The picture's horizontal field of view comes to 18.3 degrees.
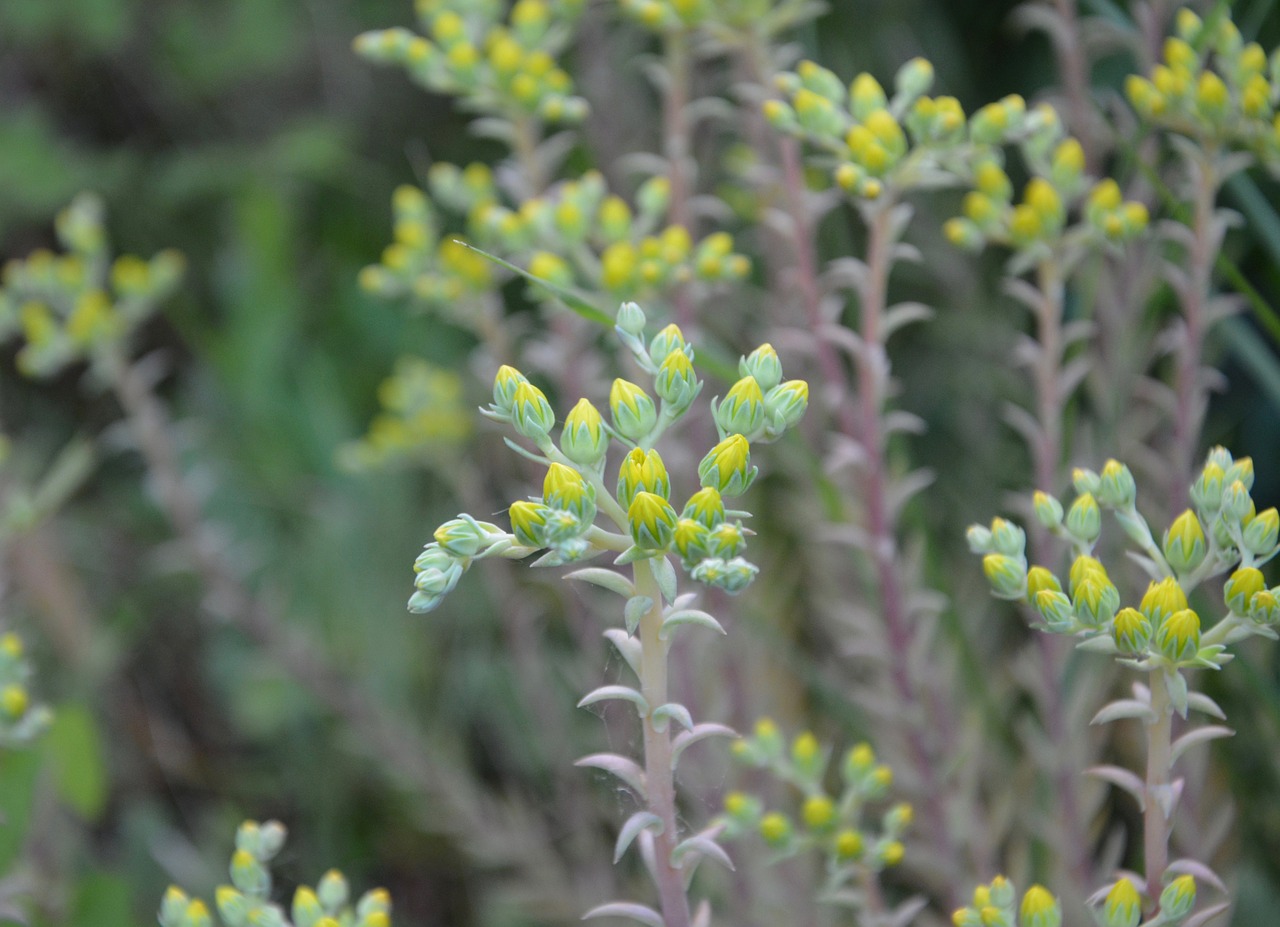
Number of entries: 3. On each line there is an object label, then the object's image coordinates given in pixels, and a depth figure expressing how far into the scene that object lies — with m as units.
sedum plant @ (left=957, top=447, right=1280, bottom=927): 0.41
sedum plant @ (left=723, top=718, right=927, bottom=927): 0.45
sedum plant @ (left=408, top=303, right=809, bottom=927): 0.40
